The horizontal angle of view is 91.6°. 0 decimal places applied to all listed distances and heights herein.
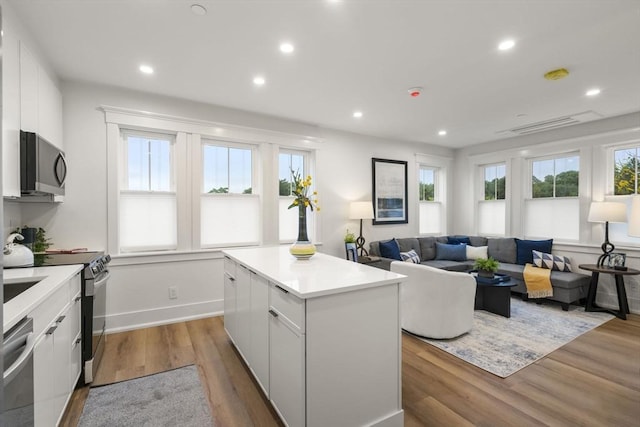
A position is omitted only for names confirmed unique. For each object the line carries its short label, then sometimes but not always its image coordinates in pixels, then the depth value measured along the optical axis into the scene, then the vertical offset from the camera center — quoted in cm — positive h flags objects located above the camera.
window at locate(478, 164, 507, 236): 580 +20
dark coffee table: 376 -101
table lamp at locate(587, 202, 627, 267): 394 -2
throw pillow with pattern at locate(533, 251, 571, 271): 454 -71
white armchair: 301 -86
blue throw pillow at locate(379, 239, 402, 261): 498 -59
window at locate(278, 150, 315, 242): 457 +31
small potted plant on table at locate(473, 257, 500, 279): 377 -66
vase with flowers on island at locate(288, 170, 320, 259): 259 -17
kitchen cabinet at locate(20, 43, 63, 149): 222 +91
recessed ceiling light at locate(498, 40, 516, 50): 248 +137
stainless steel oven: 230 -69
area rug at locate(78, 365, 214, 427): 197 -131
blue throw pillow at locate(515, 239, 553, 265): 487 -56
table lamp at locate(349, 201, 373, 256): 485 +5
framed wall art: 549 +40
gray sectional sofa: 408 -82
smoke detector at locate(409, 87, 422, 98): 342 +137
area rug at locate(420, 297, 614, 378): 273 -127
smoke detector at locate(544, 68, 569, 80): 293 +134
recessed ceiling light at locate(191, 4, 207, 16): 209 +139
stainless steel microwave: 217 +35
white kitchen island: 161 -74
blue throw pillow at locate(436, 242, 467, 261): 551 -69
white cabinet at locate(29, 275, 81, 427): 149 -77
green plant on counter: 281 -26
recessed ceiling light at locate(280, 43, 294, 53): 255 +138
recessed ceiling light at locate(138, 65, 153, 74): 291 +138
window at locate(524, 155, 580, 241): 485 +21
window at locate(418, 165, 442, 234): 625 +24
